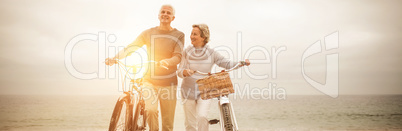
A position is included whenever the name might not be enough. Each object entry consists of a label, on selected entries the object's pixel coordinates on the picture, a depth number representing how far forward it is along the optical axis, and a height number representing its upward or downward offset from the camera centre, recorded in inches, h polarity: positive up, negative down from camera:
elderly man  183.6 -1.1
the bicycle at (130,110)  148.4 -21.0
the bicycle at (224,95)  140.3 -12.4
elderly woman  161.2 +1.1
